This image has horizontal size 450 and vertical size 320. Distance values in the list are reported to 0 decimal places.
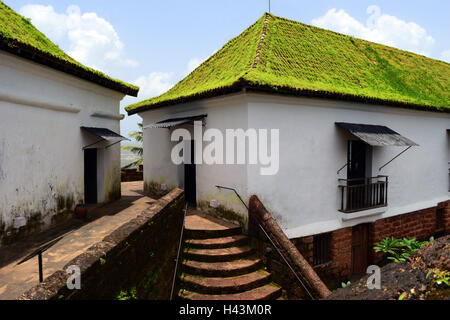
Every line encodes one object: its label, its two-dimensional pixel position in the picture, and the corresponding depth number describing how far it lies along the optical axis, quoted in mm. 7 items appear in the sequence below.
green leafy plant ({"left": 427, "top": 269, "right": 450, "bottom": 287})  2635
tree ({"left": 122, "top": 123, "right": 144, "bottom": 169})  25719
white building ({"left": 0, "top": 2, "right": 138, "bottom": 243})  6320
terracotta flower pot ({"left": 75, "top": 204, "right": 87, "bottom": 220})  8539
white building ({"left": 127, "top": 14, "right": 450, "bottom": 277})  8039
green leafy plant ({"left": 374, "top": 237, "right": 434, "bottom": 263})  6068
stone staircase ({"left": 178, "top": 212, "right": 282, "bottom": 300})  6305
